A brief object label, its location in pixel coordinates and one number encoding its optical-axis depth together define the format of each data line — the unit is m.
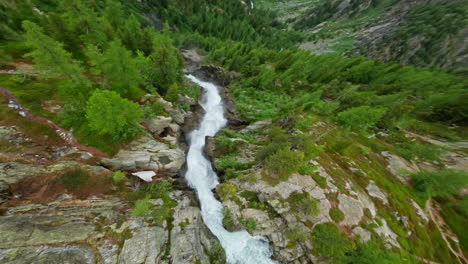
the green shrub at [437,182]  17.34
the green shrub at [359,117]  24.41
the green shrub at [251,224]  16.34
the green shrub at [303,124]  25.66
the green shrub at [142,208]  13.29
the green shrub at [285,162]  16.59
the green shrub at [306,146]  19.15
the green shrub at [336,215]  15.68
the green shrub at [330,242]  13.93
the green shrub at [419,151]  22.20
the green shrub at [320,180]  17.66
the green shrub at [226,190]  18.70
